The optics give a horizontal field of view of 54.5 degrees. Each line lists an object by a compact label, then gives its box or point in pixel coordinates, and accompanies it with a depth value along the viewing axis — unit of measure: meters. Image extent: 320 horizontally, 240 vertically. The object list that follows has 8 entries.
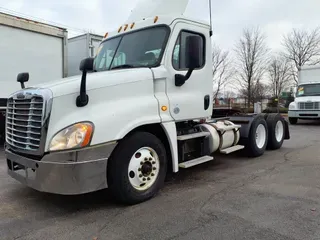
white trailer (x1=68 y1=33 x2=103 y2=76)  9.19
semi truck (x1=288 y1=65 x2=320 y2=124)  15.78
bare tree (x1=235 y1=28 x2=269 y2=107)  27.81
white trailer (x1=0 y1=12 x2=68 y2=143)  8.41
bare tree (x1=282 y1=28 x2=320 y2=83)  32.62
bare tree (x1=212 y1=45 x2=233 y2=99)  30.86
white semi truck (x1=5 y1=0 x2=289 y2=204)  3.66
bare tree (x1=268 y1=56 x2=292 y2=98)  32.52
